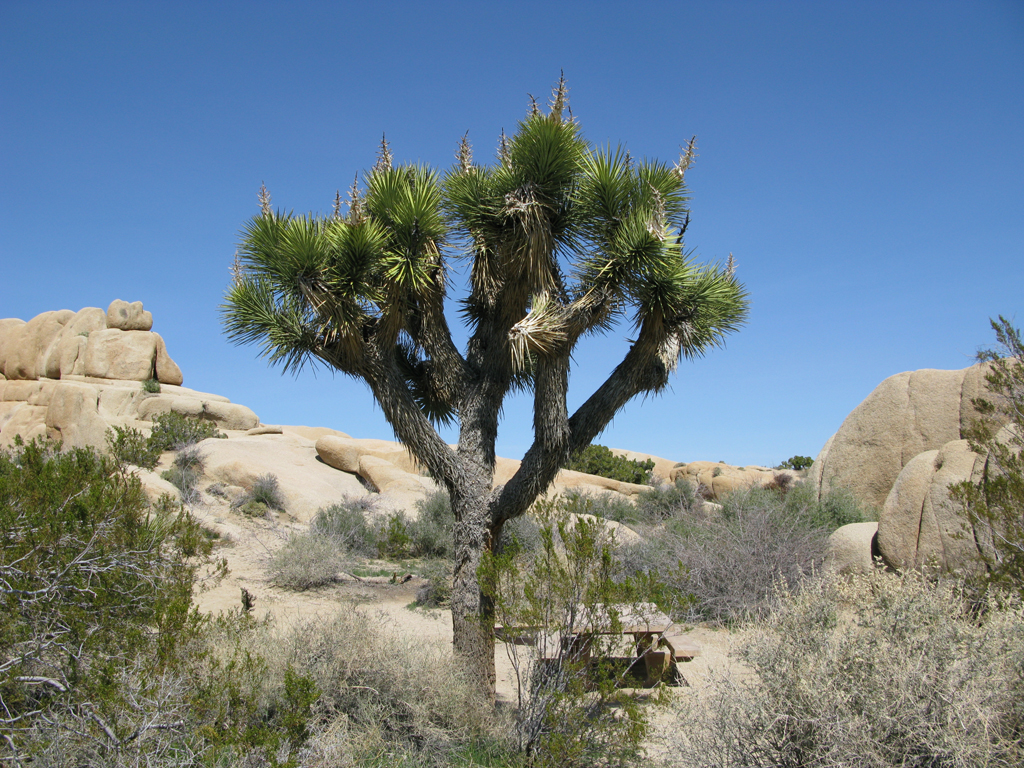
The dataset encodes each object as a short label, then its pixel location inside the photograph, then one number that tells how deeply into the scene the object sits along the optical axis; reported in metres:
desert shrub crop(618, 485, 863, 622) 9.84
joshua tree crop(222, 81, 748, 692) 6.11
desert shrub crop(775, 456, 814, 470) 36.84
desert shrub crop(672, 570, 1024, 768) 3.59
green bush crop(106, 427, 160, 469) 17.11
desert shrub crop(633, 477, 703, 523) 18.44
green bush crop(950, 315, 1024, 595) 6.31
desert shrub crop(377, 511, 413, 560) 14.93
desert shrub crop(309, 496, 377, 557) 14.80
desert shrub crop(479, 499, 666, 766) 4.43
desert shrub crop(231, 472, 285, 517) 17.44
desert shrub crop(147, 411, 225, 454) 21.27
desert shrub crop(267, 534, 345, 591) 11.52
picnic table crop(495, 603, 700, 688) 4.64
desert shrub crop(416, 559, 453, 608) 11.05
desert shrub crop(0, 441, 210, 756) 3.87
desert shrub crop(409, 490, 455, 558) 15.59
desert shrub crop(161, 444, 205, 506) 17.34
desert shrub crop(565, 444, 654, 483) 28.91
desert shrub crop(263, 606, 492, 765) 4.96
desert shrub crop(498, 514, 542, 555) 13.48
